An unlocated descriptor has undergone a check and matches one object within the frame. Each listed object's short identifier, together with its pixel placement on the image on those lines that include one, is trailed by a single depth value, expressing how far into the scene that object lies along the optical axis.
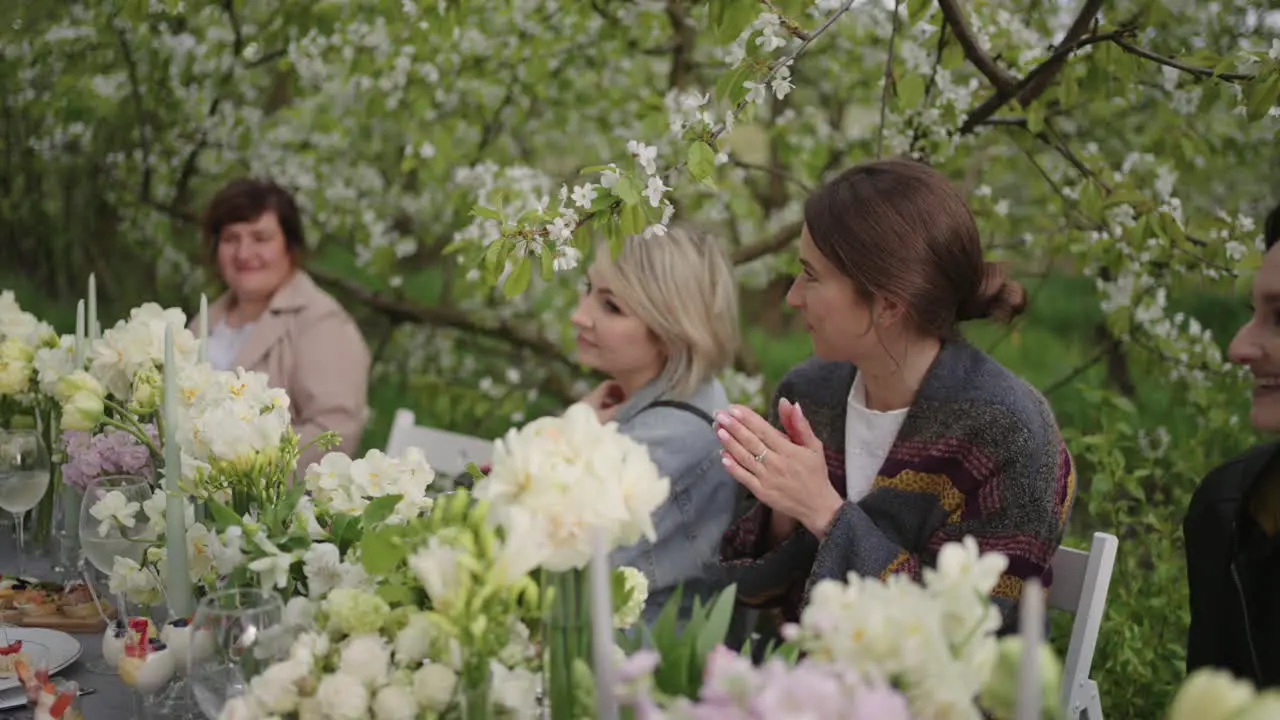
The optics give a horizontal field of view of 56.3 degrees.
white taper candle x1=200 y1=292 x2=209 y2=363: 1.74
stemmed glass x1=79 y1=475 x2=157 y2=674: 1.61
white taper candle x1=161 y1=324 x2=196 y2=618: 1.42
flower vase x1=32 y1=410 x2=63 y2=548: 2.06
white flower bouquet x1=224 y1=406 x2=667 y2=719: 0.99
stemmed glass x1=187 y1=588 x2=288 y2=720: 1.17
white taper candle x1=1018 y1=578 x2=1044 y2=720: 0.70
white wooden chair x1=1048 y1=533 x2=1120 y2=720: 1.77
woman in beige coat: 3.26
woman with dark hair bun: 1.87
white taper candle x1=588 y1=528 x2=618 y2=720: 0.91
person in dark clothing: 1.61
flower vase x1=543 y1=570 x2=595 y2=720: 1.08
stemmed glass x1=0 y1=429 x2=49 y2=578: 1.89
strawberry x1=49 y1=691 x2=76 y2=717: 1.32
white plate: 1.61
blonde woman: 2.26
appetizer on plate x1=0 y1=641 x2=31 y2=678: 1.55
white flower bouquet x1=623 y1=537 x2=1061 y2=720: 0.80
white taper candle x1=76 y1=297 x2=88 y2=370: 1.91
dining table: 1.48
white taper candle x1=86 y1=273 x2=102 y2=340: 1.91
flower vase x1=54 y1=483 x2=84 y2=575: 2.00
